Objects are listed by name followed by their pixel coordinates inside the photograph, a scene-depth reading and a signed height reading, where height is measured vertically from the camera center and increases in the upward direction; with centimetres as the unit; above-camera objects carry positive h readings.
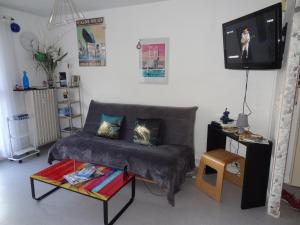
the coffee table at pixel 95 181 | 180 -97
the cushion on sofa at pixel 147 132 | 271 -70
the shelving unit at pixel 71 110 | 370 -59
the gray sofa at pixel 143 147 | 221 -85
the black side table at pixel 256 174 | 200 -93
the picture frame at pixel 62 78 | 376 +0
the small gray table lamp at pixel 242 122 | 227 -47
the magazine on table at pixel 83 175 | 197 -94
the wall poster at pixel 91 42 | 340 +59
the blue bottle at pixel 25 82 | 333 -7
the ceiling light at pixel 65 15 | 309 +103
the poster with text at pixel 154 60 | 301 +26
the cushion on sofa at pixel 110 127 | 296 -69
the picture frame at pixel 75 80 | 370 -5
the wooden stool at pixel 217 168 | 217 -98
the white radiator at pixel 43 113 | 340 -60
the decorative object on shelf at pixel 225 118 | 257 -49
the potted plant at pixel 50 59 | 356 +33
